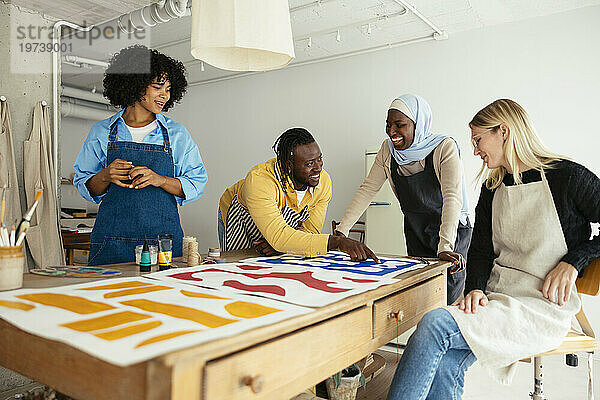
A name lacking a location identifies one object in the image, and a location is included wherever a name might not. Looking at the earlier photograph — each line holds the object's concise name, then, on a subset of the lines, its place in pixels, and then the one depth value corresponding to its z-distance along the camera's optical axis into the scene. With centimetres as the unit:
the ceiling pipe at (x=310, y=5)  400
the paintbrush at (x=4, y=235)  126
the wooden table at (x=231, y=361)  74
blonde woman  152
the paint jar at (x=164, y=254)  171
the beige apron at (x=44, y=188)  313
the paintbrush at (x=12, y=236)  127
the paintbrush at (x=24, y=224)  129
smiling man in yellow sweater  208
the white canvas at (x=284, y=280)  125
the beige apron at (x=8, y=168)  297
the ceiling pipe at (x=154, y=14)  353
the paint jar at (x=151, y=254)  179
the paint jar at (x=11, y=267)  123
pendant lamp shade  148
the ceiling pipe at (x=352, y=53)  482
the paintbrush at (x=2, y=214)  126
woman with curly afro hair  212
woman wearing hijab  244
